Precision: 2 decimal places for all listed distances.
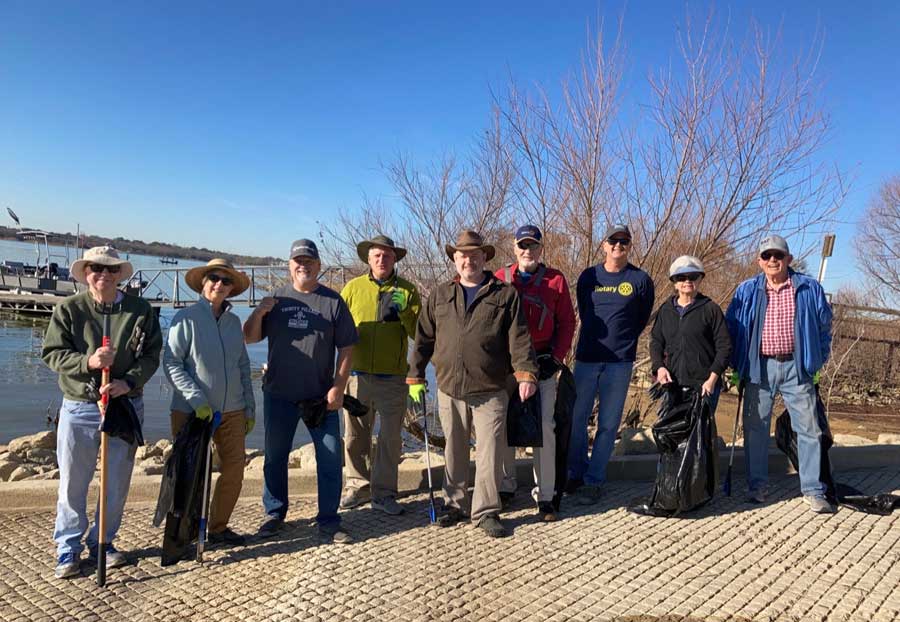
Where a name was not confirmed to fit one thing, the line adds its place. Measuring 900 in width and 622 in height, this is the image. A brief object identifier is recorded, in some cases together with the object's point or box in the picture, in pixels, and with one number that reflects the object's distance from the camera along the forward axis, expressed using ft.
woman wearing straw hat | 11.99
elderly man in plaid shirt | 15.19
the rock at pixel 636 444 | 19.48
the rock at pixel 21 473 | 19.19
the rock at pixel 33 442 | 25.90
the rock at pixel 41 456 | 25.30
